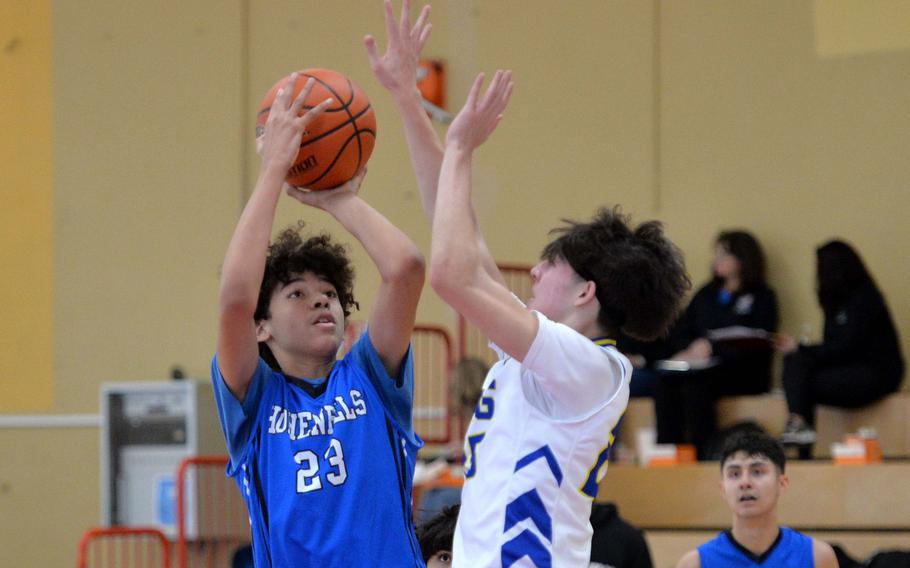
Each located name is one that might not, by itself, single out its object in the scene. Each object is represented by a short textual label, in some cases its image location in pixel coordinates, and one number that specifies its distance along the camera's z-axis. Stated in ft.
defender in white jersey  18.35
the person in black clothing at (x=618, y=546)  37.65
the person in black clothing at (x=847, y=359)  51.60
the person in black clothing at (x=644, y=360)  55.93
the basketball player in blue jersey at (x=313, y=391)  19.45
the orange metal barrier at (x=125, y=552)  62.59
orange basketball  20.94
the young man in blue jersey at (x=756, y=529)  33.04
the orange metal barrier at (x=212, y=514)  54.75
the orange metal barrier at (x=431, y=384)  61.16
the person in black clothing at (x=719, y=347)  53.62
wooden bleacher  52.08
